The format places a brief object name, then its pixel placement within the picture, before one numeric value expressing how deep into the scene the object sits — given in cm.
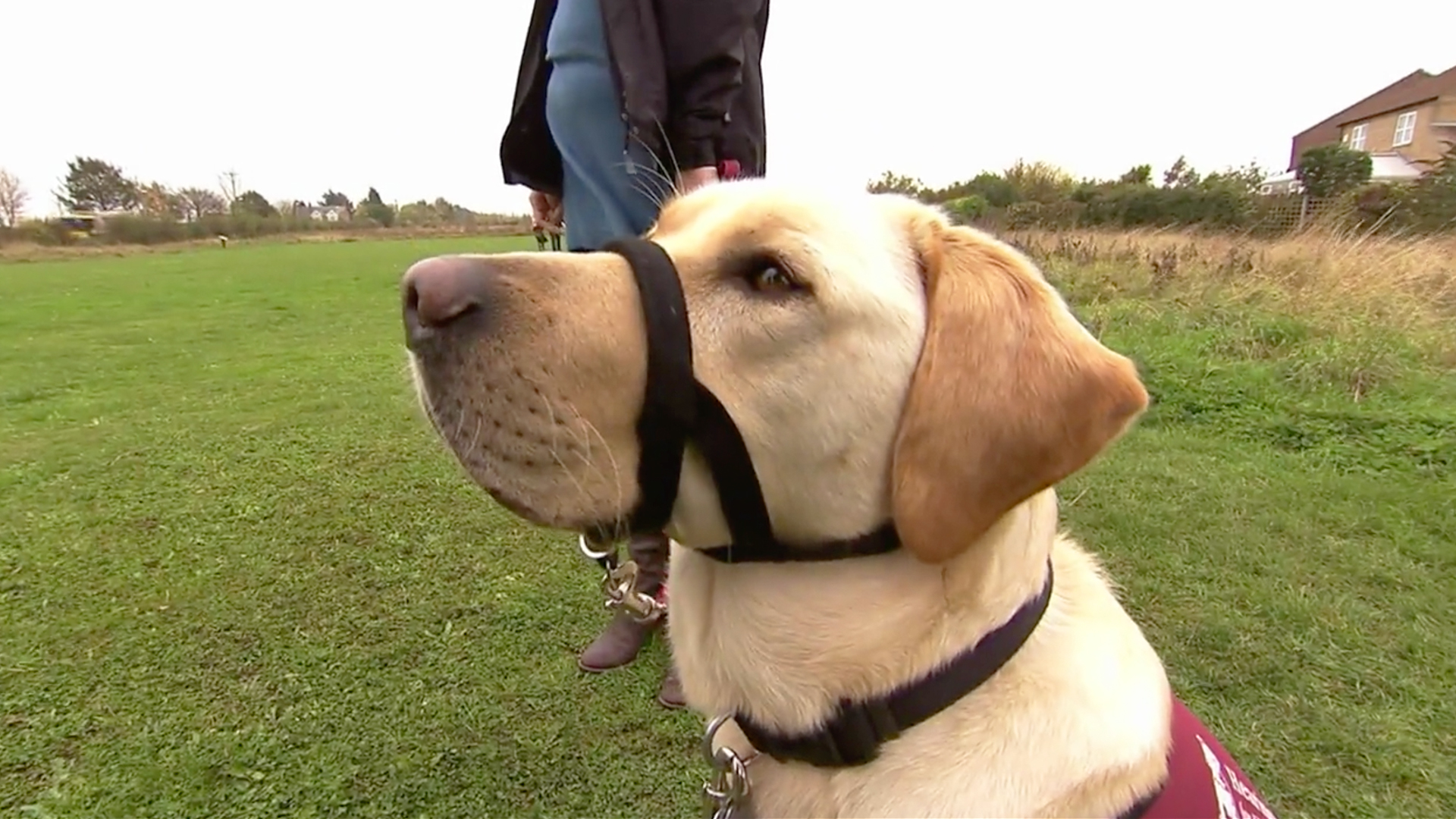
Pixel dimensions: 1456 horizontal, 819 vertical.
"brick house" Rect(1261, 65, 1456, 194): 4391
